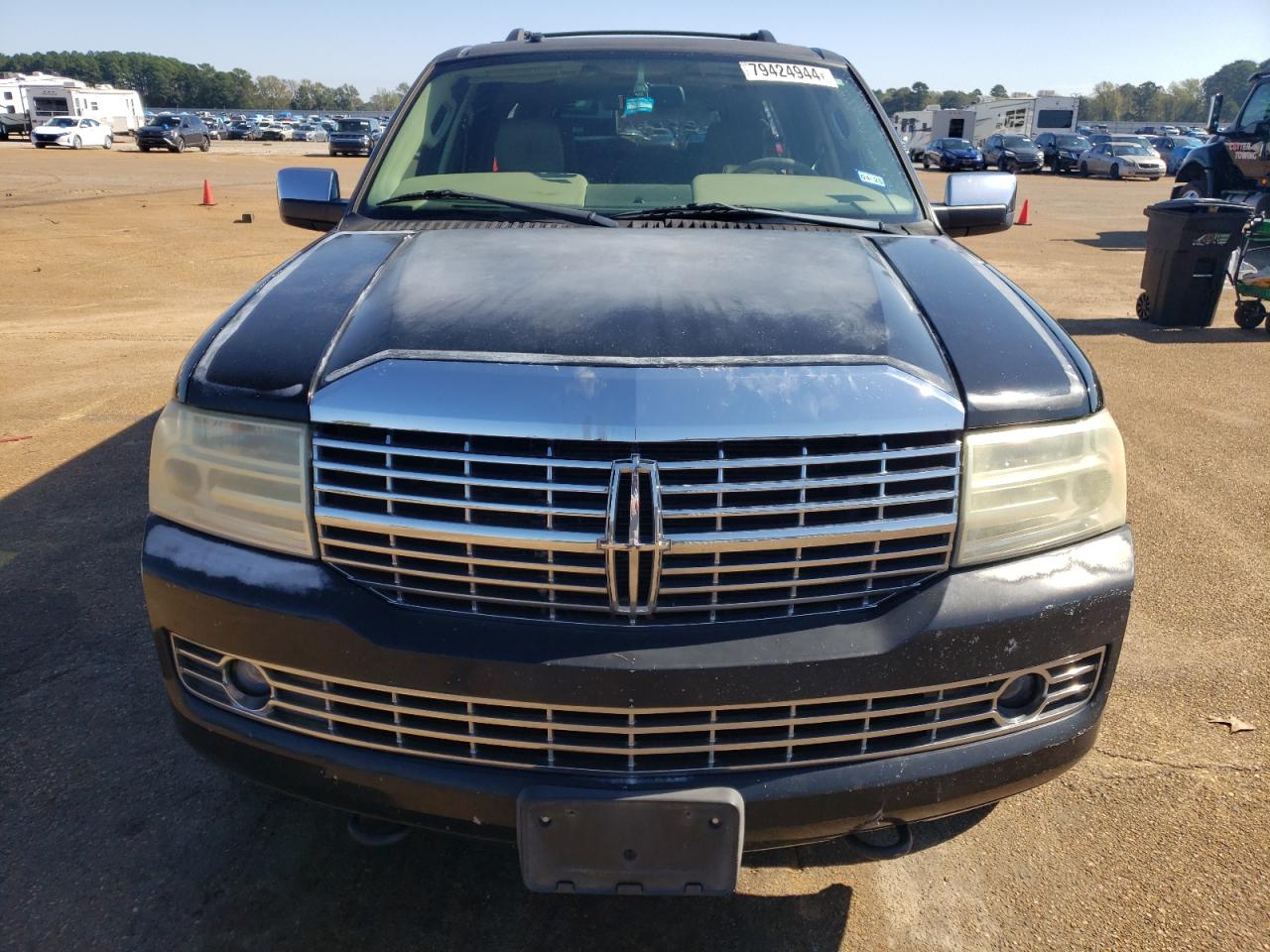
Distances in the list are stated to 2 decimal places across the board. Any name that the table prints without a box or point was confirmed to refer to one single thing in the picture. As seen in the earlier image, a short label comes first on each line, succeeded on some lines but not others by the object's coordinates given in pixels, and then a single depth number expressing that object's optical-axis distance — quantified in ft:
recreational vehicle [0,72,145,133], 174.70
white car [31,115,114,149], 141.49
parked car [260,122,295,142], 228.02
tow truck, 45.01
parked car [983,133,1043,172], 126.52
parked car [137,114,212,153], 143.13
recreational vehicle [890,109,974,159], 180.34
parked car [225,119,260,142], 233.35
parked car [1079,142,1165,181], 113.91
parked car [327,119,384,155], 142.31
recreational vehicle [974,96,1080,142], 172.96
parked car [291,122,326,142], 227.81
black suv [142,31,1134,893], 6.05
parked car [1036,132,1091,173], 126.72
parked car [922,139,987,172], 124.98
